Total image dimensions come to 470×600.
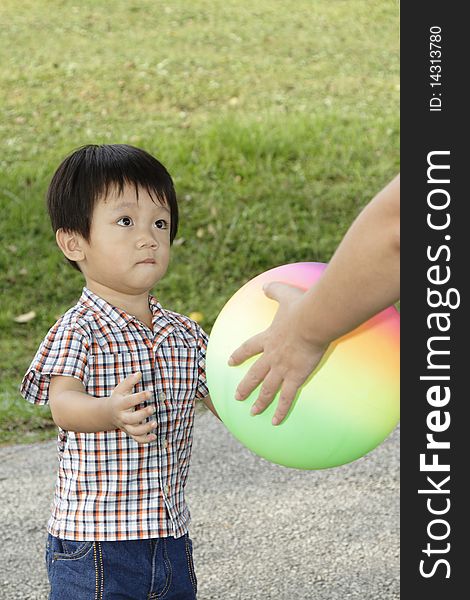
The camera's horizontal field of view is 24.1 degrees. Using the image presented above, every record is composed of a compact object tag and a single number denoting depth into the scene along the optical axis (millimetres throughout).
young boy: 2369
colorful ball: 2176
